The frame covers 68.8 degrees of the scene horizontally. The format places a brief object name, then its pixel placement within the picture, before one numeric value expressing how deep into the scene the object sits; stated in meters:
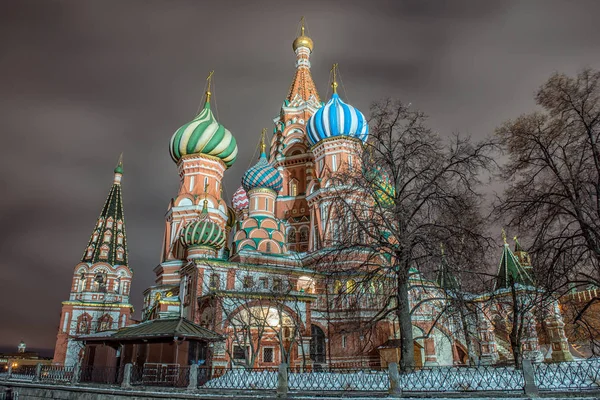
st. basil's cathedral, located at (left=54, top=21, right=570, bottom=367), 22.55
